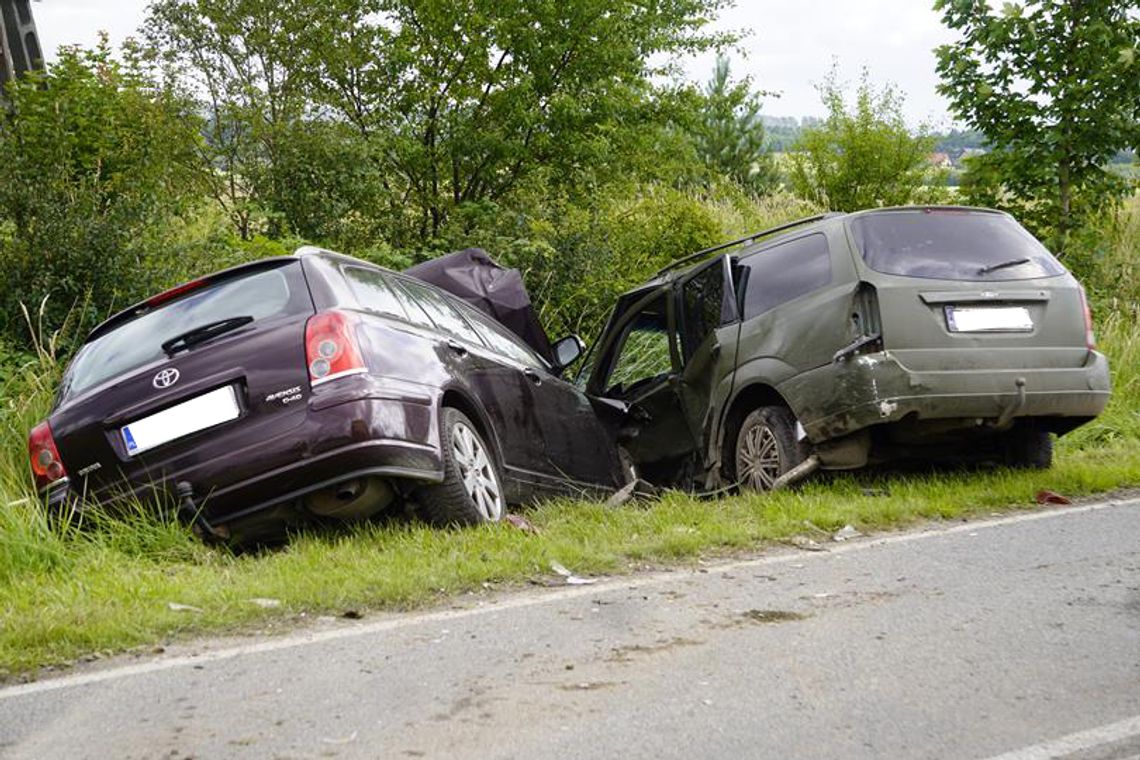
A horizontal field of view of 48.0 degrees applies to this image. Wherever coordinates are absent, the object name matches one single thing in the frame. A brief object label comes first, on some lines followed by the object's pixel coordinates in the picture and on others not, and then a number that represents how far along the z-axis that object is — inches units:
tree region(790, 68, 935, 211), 784.3
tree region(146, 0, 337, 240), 533.3
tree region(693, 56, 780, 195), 1743.4
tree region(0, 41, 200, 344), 390.0
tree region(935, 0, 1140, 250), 591.8
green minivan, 278.5
